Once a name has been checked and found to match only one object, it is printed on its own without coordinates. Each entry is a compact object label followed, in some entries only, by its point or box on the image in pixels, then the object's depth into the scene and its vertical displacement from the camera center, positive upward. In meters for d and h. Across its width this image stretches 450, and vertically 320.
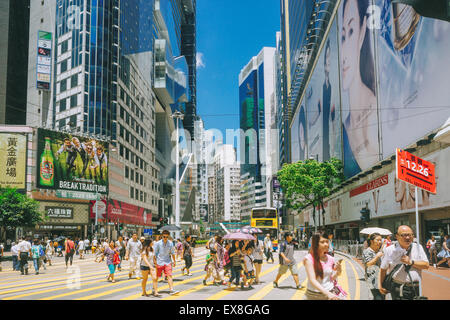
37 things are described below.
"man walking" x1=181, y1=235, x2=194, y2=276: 19.53 -1.74
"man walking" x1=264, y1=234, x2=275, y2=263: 28.83 -2.13
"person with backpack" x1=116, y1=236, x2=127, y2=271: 24.47 -1.70
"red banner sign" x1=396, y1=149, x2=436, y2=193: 10.78 +1.01
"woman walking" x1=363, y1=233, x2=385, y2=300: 8.35 -1.02
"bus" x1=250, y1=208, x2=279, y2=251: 47.00 -0.63
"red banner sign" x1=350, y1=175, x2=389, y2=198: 33.56 +2.24
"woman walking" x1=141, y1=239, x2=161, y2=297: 12.74 -1.50
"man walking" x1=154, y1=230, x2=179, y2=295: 13.16 -1.18
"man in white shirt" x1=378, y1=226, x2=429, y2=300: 6.32 -0.73
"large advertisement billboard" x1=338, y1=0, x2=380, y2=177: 36.19 +11.01
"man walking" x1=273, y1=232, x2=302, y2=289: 14.68 -1.40
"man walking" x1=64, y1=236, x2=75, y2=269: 25.57 -1.75
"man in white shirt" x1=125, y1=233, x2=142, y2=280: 18.81 -1.56
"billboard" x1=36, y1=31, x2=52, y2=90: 62.97 +22.34
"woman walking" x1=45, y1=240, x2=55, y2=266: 28.39 -2.28
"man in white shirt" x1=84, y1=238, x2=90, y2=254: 45.25 -2.87
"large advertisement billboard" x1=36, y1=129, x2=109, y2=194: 52.28 +6.70
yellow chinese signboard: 49.25 +6.38
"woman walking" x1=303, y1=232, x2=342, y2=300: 5.61 -0.72
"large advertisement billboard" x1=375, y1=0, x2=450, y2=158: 23.36 +8.22
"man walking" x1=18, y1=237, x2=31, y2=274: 22.12 -1.76
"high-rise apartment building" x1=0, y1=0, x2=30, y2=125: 72.75 +25.98
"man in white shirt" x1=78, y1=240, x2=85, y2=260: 36.66 -2.57
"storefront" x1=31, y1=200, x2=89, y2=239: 53.31 -0.47
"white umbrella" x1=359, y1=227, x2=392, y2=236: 13.40 -0.55
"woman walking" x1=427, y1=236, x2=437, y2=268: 21.62 -1.95
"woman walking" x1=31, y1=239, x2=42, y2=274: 22.25 -1.86
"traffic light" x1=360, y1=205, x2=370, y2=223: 25.47 -0.08
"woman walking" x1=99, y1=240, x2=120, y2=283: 17.38 -1.67
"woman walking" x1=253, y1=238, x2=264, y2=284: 16.78 -1.66
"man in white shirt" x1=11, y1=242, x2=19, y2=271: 23.47 -2.15
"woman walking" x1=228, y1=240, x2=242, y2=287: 14.35 -1.49
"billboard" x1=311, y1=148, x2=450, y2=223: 22.69 +1.11
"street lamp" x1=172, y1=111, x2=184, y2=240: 29.51 +2.29
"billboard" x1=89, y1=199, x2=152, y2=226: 59.60 +0.54
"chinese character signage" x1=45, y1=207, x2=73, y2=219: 53.84 +0.58
